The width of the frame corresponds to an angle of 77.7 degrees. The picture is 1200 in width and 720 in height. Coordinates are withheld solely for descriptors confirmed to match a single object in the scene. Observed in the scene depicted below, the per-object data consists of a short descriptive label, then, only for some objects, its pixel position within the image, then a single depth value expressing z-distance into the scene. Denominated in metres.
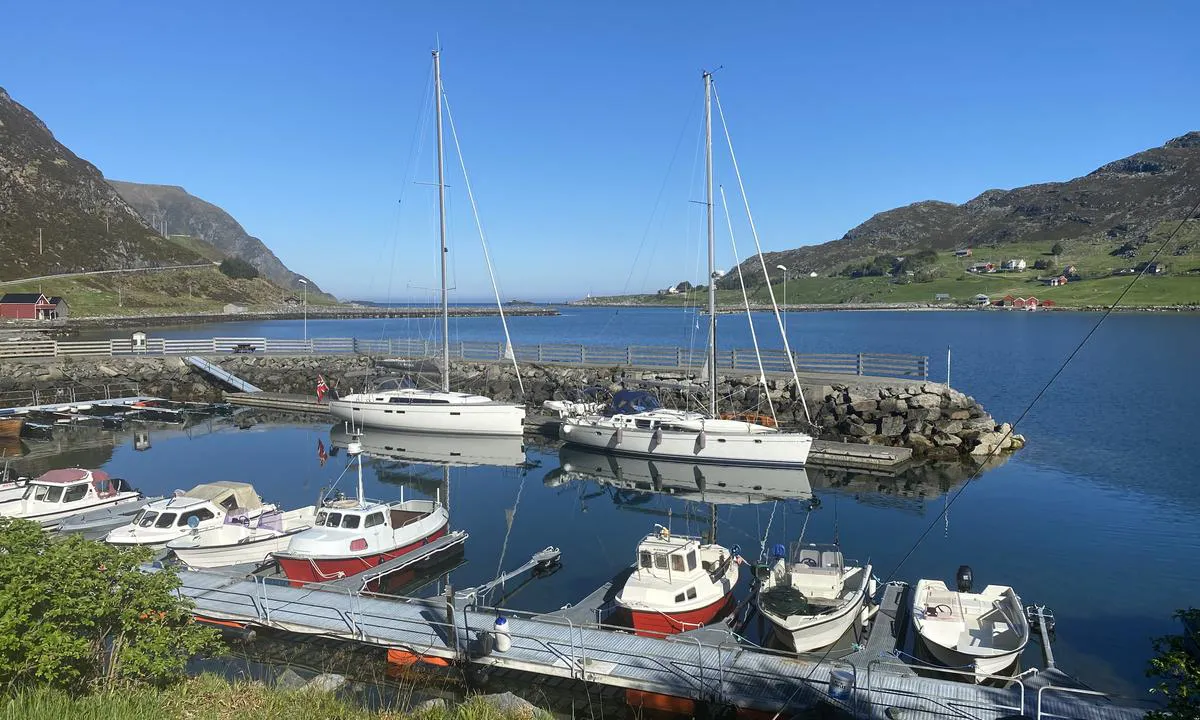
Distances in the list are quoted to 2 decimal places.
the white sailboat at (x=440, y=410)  38.16
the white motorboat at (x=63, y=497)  22.17
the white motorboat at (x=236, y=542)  18.78
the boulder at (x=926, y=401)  35.84
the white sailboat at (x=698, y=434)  30.75
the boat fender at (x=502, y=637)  13.35
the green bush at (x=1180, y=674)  6.70
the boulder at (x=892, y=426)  35.34
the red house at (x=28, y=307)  93.56
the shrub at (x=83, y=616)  8.34
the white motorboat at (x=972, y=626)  13.14
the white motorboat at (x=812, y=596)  13.84
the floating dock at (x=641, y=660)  11.62
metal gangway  52.20
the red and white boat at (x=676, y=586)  14.85
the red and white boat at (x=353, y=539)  17.73
